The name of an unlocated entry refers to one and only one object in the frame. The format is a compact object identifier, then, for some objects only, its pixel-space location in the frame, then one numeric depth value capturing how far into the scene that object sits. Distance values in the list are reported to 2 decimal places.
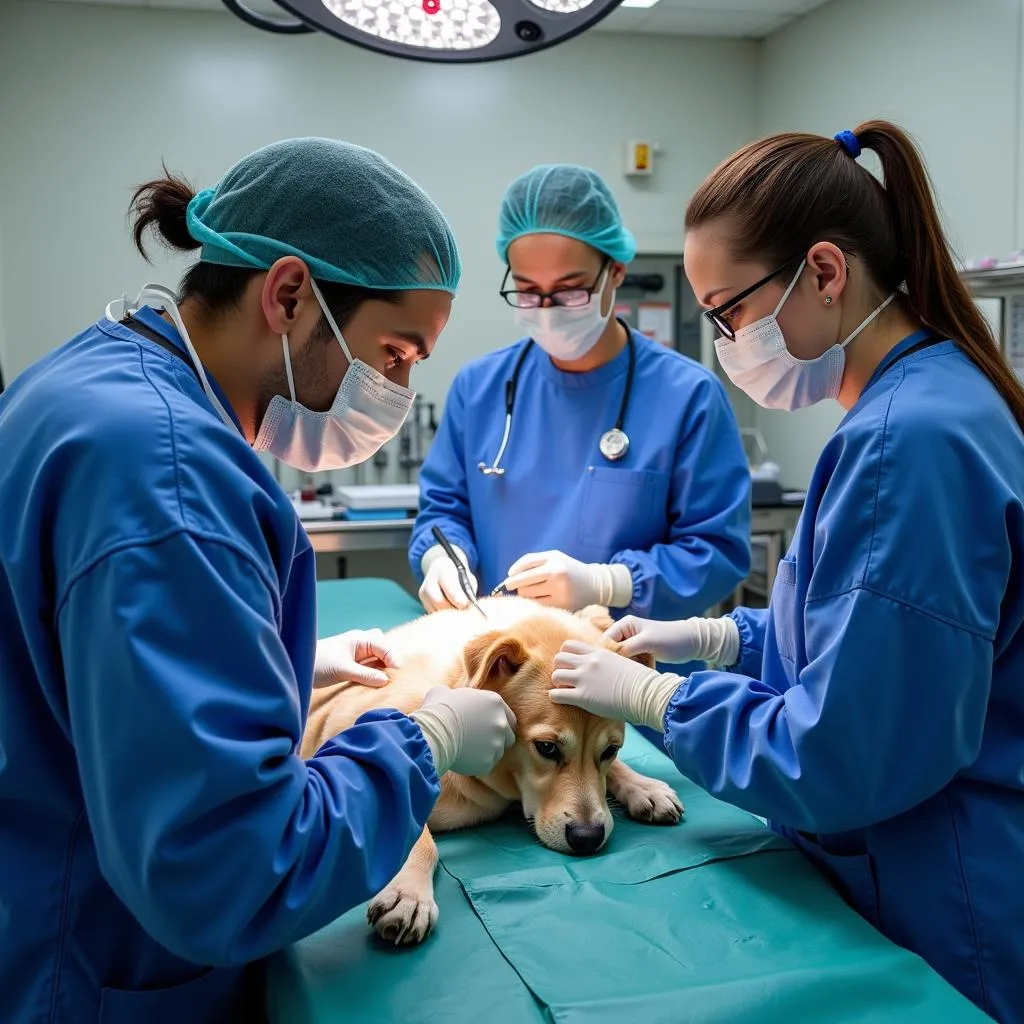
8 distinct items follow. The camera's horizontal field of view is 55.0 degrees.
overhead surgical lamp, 1.45
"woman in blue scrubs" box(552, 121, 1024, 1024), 1.19
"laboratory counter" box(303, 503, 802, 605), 4.93
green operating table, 1.14
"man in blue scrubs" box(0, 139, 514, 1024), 0.95
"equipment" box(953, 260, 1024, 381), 4.09
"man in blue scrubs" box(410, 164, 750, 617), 2.55
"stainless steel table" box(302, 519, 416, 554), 4.92
